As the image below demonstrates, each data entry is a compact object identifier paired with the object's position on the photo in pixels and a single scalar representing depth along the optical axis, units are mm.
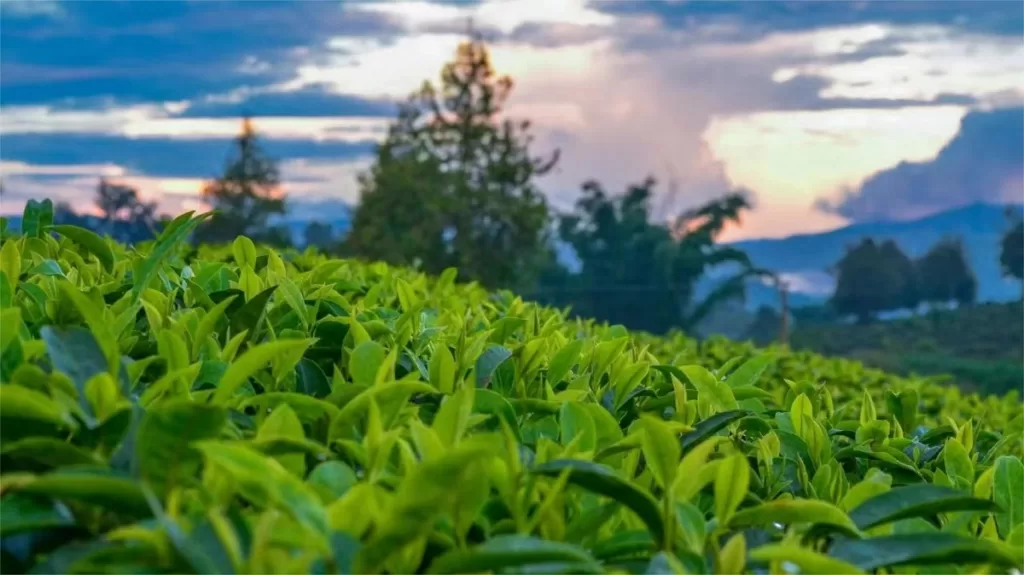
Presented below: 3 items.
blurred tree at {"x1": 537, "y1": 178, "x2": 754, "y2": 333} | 32062
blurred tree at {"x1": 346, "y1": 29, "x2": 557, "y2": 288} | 26594
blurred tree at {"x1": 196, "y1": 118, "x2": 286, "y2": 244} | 34156
